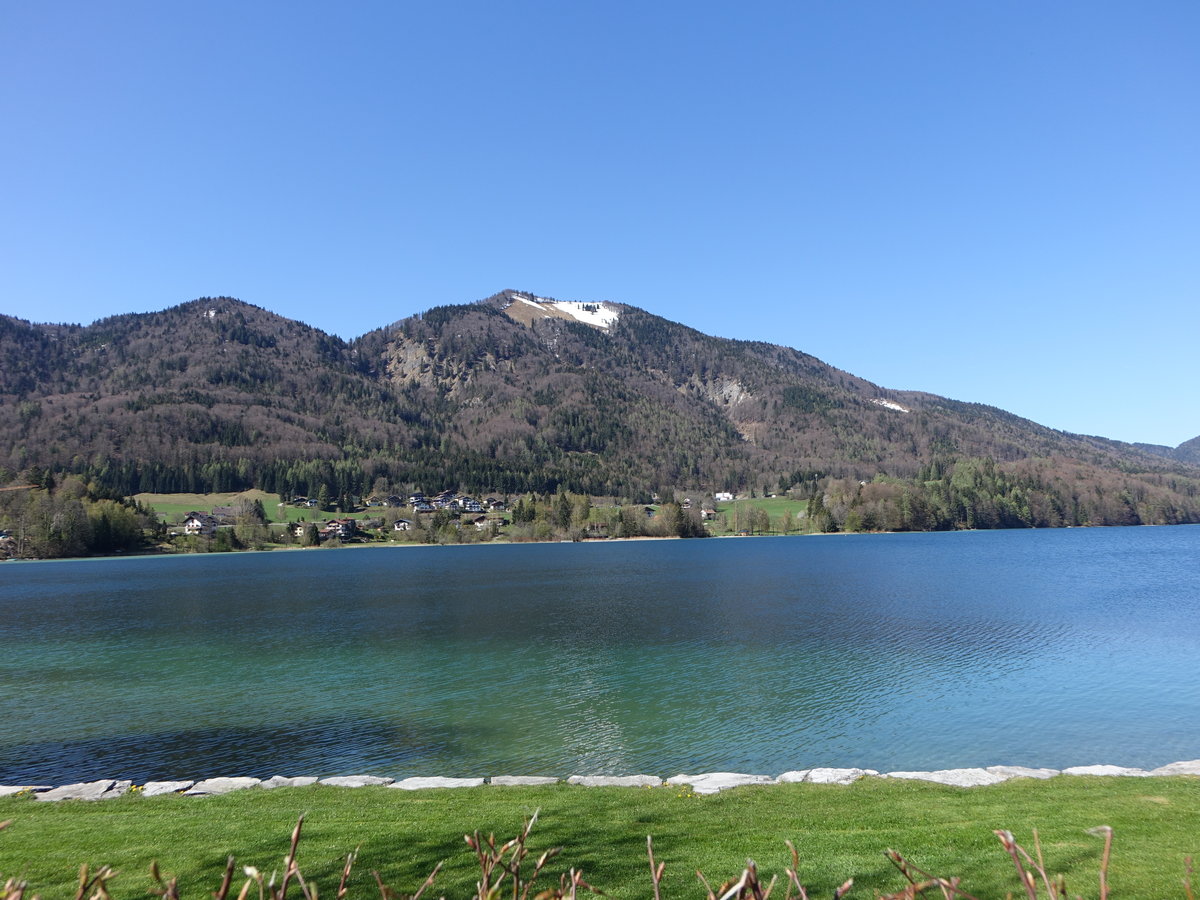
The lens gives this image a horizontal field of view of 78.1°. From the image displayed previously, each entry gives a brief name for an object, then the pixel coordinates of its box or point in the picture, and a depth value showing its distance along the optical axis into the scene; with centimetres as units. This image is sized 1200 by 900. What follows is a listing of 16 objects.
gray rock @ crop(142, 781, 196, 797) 1516
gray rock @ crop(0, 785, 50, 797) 1567
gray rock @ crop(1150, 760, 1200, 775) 1469
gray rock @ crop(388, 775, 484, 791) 1543
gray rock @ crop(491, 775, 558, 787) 1559
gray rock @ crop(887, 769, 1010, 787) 1460
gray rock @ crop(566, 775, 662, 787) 1517
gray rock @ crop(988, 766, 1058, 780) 1505
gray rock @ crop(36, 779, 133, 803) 1498
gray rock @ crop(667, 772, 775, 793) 1456
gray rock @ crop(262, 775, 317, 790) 1566
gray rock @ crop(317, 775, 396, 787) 1579
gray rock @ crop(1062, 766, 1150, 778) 1497
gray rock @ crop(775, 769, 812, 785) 1523
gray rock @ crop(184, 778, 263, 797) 1521
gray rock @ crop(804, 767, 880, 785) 1510
